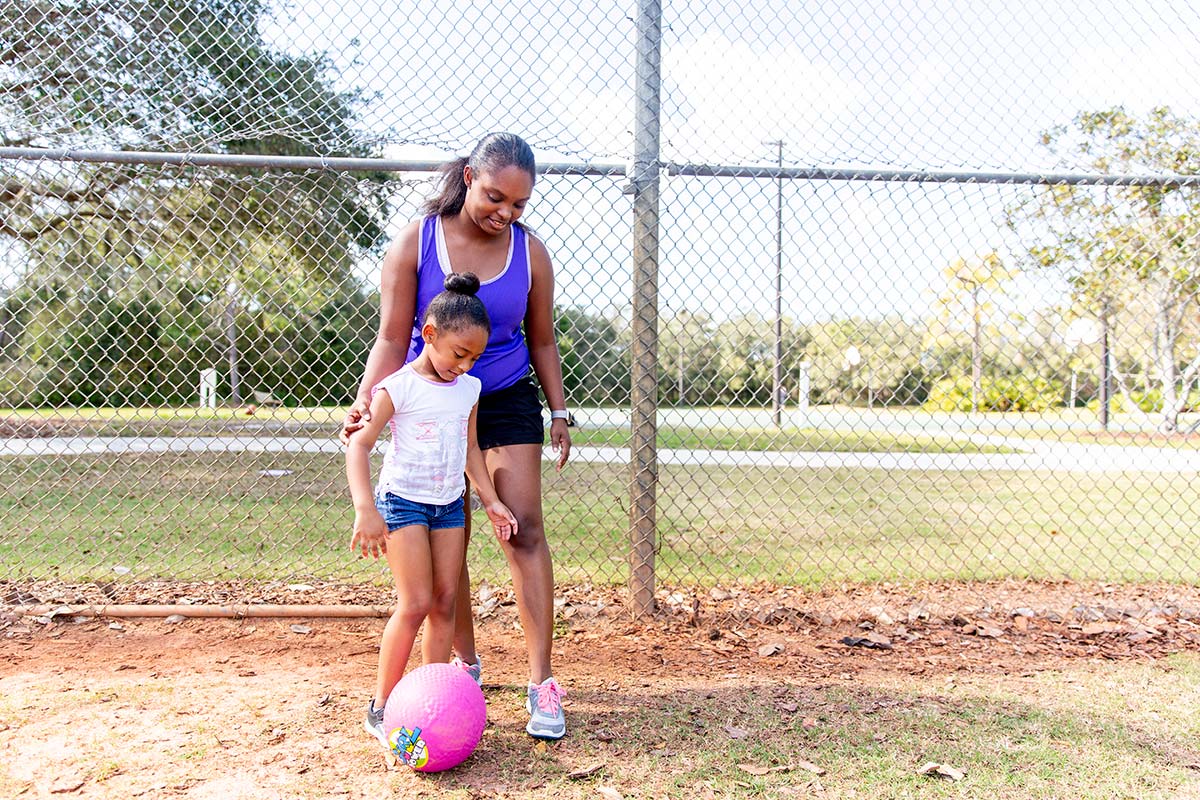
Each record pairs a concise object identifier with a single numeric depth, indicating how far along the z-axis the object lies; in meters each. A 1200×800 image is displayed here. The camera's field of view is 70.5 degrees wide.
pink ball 2.48
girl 2.62
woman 2.79
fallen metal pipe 3.88
